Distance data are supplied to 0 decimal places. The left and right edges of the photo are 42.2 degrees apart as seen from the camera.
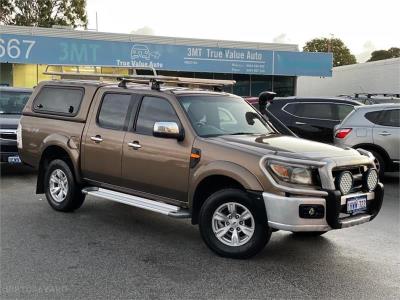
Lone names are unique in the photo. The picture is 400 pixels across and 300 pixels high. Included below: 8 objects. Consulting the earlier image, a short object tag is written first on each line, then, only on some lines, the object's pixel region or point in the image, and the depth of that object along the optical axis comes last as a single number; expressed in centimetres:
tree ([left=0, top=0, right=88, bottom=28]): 4641
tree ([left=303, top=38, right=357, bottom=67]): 7169
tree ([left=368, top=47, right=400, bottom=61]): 6731
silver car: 993
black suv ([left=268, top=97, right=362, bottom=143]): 1188
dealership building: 2490
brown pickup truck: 503
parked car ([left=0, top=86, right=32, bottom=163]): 973
